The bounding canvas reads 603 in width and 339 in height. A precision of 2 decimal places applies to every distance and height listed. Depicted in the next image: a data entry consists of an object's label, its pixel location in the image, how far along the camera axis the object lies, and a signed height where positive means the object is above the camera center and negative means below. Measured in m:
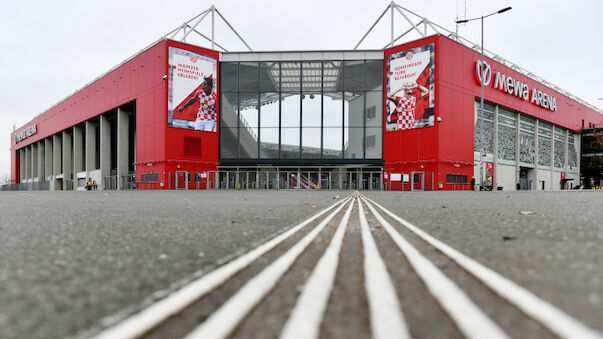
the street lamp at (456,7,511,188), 21.44 +9.92
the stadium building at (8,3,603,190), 25.80 +4.06
